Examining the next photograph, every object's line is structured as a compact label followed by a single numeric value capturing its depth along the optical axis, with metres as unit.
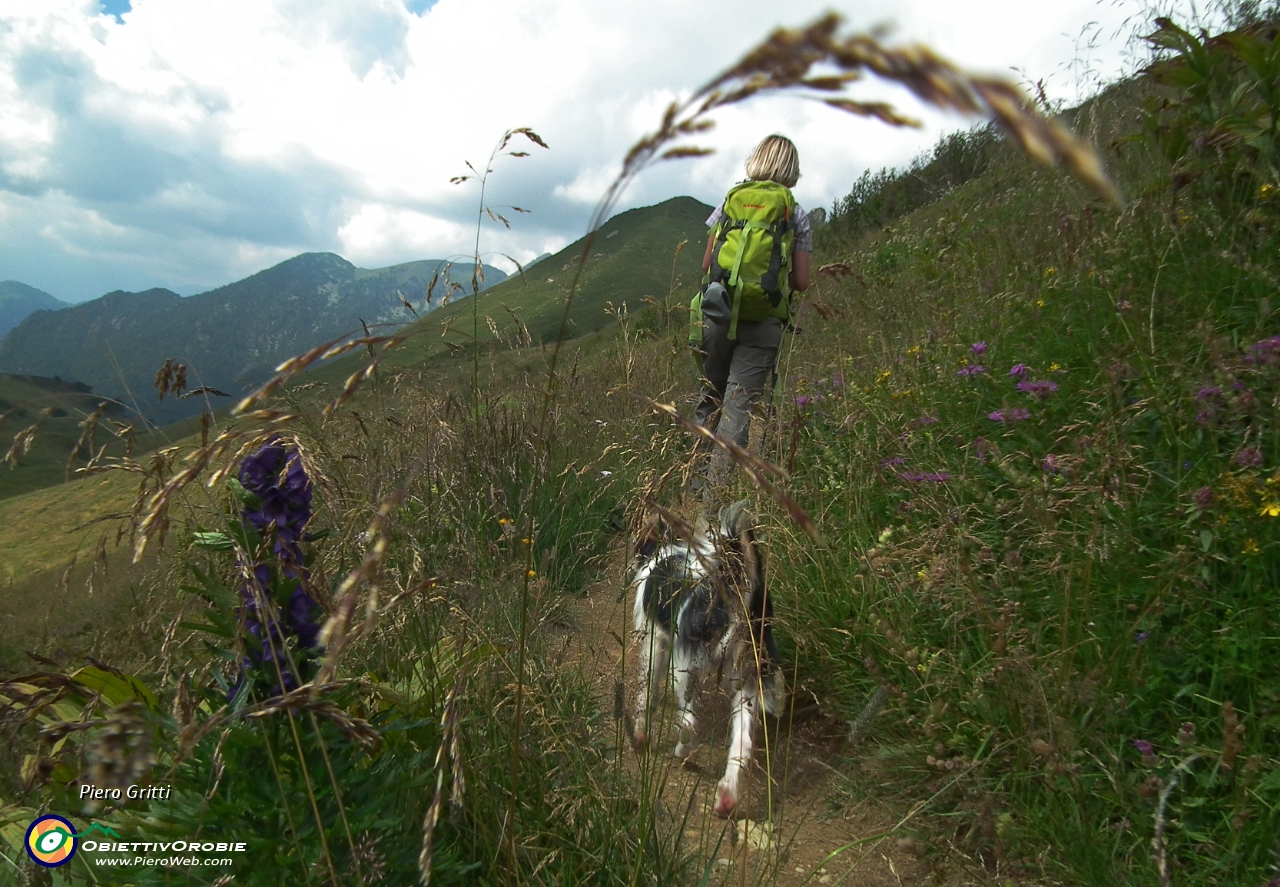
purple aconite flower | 1.30
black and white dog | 1.77
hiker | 3.88
